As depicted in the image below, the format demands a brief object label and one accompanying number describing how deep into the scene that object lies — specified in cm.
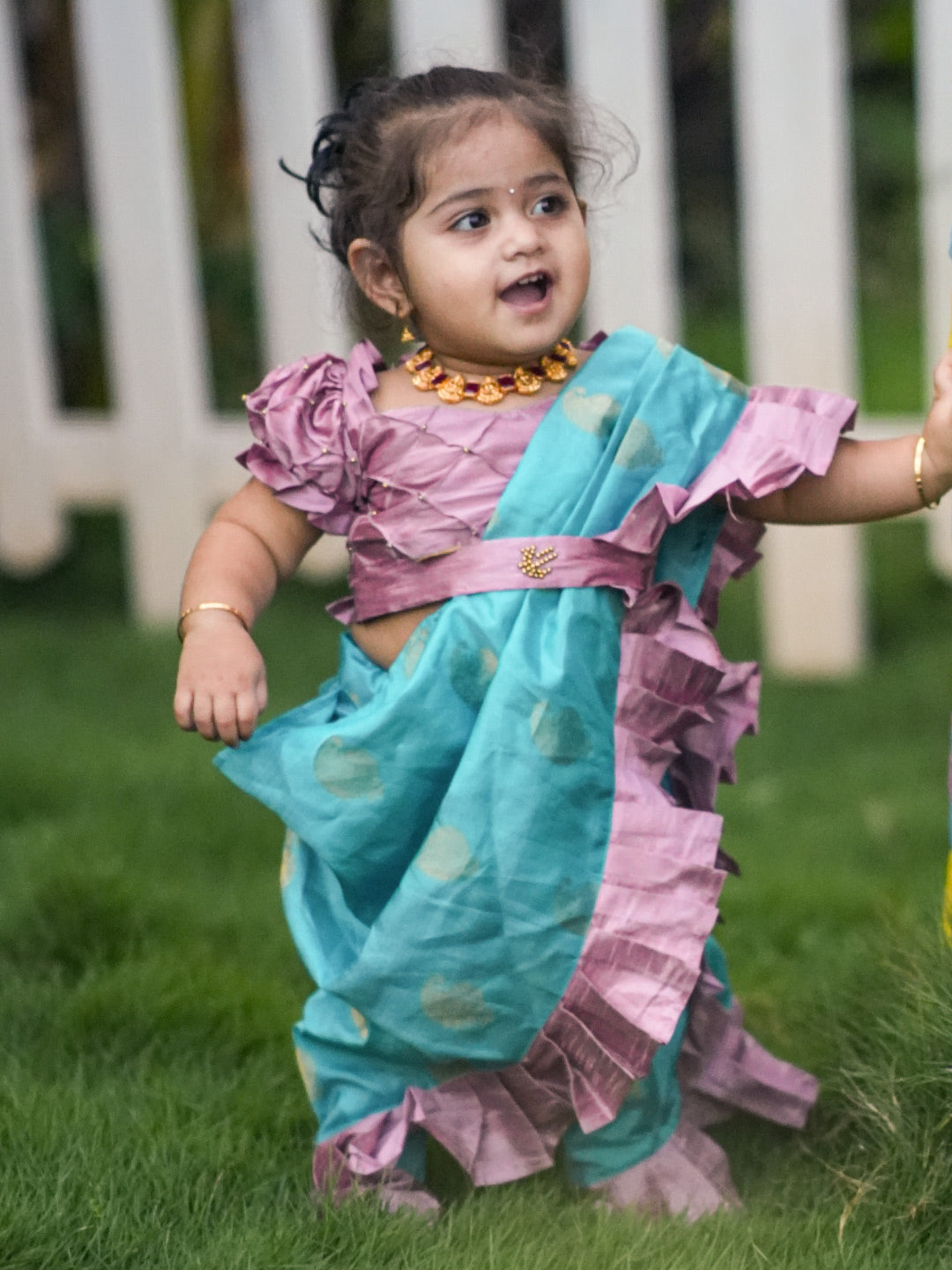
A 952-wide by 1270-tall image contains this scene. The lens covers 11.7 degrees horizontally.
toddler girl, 266
